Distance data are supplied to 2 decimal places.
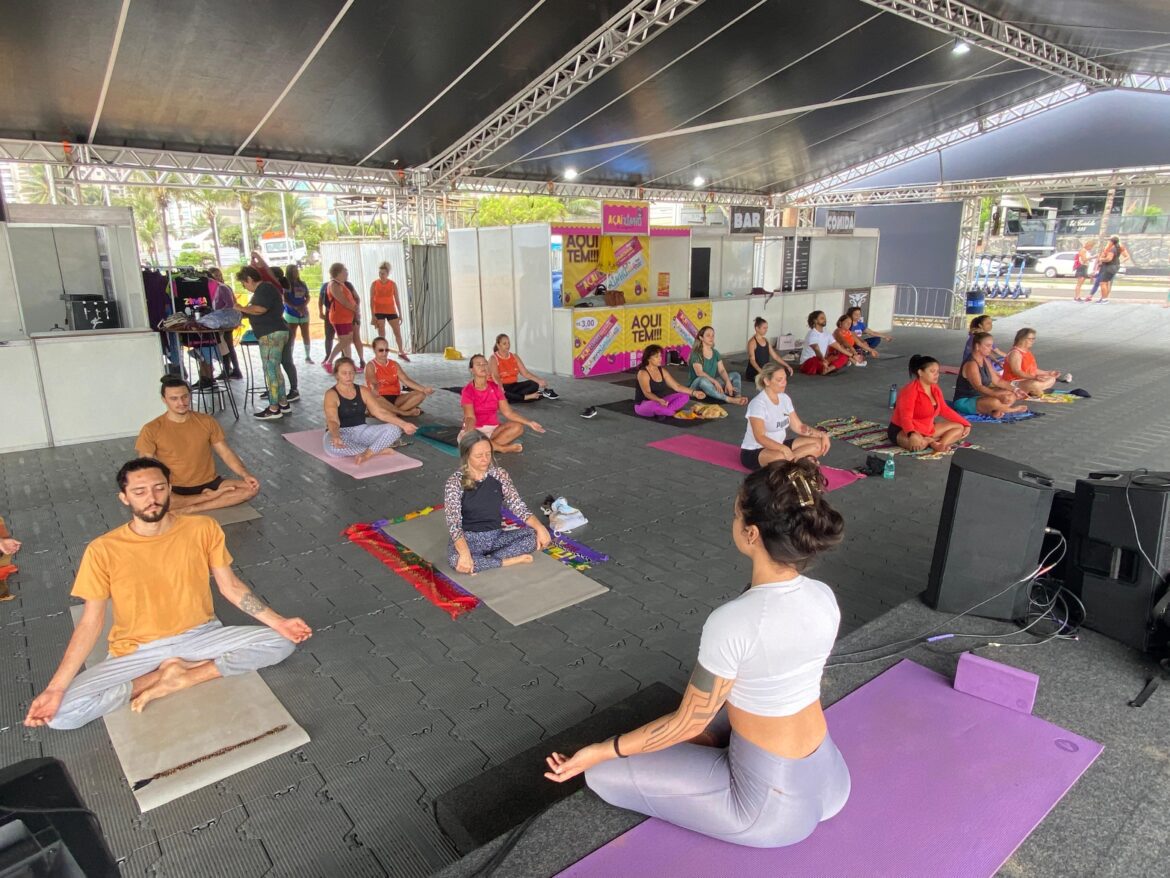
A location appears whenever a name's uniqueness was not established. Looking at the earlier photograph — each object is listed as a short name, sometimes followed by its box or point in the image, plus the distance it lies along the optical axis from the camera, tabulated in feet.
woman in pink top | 22.18
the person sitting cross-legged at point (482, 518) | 13.89
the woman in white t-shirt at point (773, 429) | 19.45
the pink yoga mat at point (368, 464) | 20.70
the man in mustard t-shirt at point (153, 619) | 9.33
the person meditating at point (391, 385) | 26.30
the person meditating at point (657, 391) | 26.71
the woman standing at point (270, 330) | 27.58
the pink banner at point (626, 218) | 35.68
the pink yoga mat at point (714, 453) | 20.30
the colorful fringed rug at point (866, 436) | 22.48
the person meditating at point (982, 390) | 26.02
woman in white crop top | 6.16
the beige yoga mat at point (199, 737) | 8.65
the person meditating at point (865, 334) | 41.99
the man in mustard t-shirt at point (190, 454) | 16.07
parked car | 78.79
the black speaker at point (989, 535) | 11.02
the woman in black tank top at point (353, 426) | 21.52
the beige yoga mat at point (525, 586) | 12.88
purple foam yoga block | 9.22
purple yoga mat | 6.88
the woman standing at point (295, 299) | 33.17
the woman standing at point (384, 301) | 40.09
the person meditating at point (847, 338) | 37.35
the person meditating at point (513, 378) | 27.91
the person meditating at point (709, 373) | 28.35
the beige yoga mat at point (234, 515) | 17.16
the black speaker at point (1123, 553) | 10.07
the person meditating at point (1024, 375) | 28.99
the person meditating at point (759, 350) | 32.53
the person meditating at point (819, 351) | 36.17
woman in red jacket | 22.27
